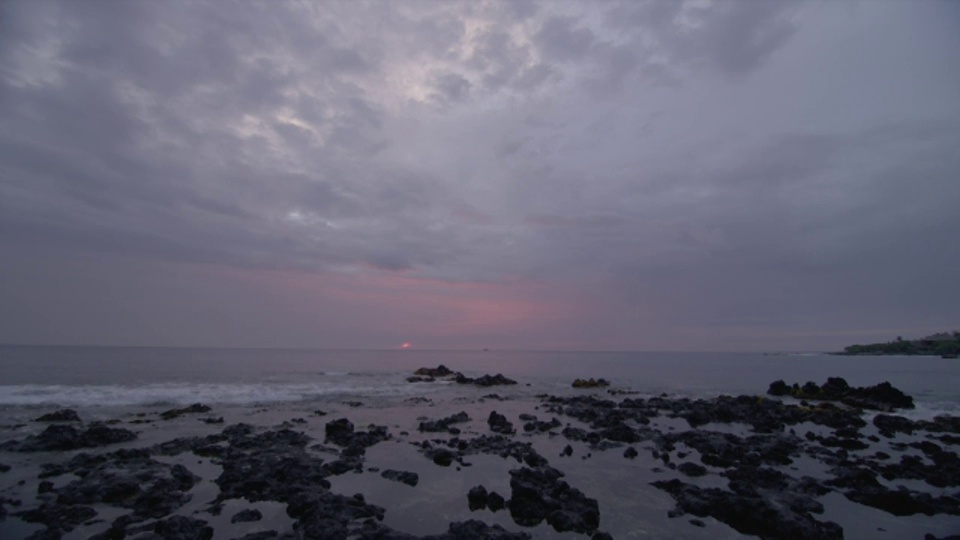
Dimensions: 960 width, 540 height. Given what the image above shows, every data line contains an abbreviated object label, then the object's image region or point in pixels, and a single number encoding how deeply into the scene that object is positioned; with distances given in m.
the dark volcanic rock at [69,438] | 19.14
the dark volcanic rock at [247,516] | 11.76
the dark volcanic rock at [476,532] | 10.61
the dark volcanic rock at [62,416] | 25.83
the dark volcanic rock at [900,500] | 12.90
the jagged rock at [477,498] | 13.23
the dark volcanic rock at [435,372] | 72.81
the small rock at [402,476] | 15.50
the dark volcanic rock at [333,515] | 10.80
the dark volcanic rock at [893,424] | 26.02
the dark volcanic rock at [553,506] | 11.73
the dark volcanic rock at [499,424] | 25.56
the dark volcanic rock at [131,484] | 12.75
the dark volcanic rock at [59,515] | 11.36
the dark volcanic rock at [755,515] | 11.03
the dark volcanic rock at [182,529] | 10.54
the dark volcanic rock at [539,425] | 25.73
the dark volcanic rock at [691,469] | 16.59
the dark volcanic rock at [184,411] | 27.80
